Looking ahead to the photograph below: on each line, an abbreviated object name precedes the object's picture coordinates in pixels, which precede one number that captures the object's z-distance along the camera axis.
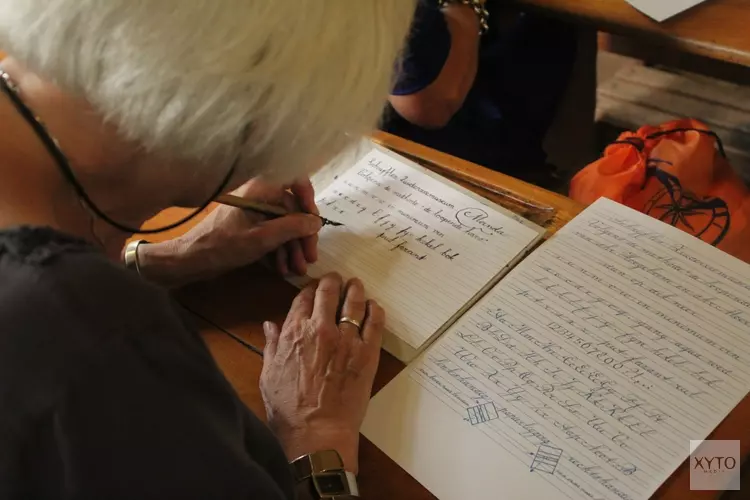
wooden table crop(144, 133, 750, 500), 0.68
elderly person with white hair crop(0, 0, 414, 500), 0.49
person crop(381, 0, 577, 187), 1.23
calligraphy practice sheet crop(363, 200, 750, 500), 0.65
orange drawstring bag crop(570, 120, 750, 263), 1.03
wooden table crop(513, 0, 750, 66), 0.97
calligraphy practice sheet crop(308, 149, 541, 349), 0.82
